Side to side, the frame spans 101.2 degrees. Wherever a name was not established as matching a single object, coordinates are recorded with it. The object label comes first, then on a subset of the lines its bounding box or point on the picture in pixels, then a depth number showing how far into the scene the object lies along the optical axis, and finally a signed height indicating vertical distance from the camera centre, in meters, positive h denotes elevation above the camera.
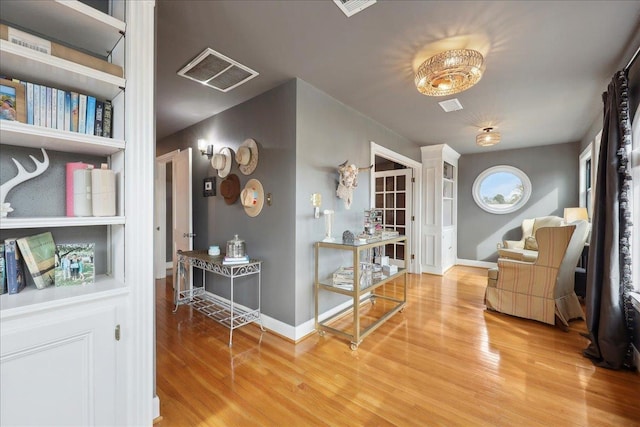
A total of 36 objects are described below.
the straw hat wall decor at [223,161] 3.12 +0.60
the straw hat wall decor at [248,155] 2.81 +0.60
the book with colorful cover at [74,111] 1.20 +0.46
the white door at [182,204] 3.55 +0.10
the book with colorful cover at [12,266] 1.09 -0.23
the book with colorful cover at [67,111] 1.18 +0.46
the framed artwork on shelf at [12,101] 1.04 +0.44
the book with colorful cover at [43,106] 1.13 +0.46
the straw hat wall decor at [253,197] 2.76 +0.15
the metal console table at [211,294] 2.57 -1.03
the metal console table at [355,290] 2.34 -0.74
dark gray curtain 2.00 -0.27
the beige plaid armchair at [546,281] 2.70 -0.77
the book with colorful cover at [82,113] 1.22 +0.46
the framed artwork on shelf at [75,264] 1.21 -0.25
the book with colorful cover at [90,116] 1.25 +0.46
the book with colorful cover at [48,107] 1.14 +0.45
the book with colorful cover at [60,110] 1.16 +0.45
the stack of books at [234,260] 2.50 -0.47
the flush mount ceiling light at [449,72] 1.86 +1.03
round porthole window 5.25 +0.45
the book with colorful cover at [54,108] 1.15 +0.45
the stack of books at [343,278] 2.58 -0.68
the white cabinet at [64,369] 0.99 -0.65
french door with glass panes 5.17 +0.18
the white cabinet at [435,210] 4.89 +0.02
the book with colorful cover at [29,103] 1.10 +0.46
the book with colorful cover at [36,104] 1.11 +0.45
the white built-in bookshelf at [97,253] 1.02 -0.21
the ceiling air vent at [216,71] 2.11 +1.23
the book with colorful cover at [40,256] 1.13 -0.20
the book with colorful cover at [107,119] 1.31 +0.46
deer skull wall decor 2.79 +0.32
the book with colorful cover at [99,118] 1.28 +0.46
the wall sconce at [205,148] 3.37 +0.83
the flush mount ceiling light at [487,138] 3.64 +1.03
